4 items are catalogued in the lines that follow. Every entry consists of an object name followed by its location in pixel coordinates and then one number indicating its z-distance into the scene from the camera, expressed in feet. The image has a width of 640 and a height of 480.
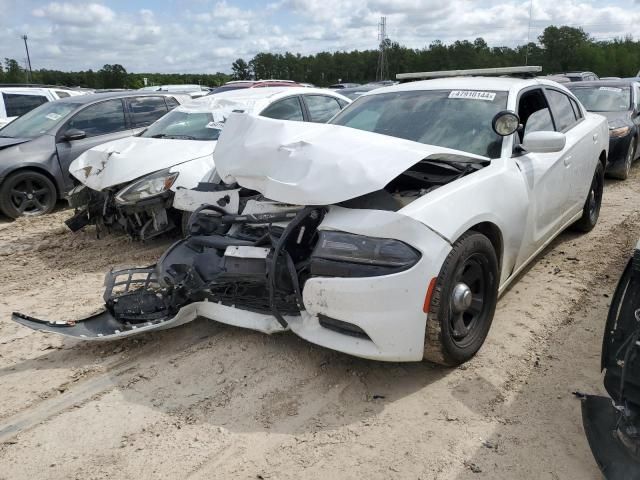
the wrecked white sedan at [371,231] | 9.18
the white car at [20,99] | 32.50
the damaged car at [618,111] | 27.50
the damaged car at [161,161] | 17.02
